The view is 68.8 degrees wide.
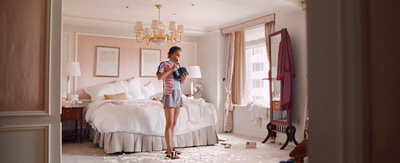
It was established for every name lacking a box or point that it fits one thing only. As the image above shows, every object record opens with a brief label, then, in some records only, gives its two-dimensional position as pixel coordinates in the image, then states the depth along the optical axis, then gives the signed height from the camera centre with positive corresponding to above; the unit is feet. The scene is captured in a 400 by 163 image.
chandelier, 16.44 +3.32
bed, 13.76 -1.86
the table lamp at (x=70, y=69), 18.10 +1.16
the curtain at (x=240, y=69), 21.37 +1.41
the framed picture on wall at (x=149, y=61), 22.45 +2.08
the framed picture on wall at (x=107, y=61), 20.92 +1.90
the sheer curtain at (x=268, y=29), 18.22 +3.70
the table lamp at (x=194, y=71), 21.35 +1.21
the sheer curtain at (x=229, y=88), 21.89 +0.01
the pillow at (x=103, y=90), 19.71 -0.16
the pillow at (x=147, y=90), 21.48 -0.17
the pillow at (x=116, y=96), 19.42 -0.57
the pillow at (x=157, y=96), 21.09 -0.60
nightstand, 16.84 -1.48
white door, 6.95 +0.17
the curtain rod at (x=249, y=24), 18.17 +4.37
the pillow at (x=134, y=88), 20.68 -0.02
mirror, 16.48 +0.36
